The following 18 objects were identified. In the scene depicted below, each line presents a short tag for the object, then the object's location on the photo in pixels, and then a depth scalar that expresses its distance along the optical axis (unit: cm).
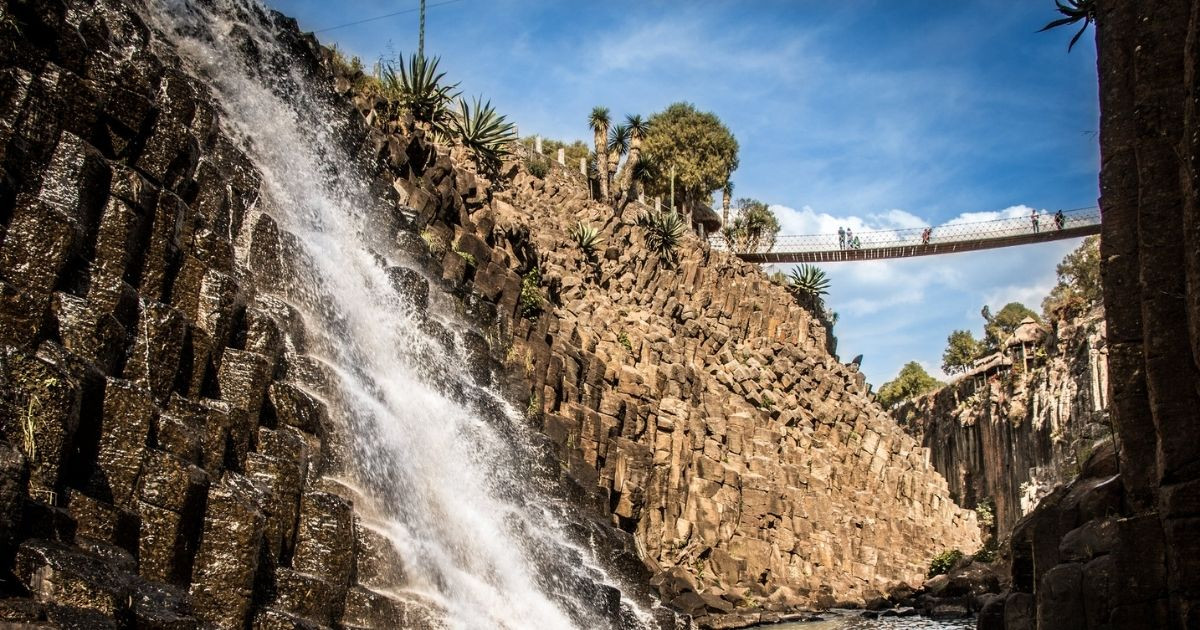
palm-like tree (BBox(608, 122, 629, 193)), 6994
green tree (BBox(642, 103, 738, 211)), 8081
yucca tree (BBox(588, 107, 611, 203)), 5691
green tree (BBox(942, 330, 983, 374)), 10819
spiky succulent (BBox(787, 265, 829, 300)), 6950
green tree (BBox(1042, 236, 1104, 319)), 6116
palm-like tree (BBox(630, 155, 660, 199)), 6444
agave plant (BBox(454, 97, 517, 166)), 4228
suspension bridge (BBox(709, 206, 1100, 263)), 5462
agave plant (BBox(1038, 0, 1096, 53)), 2244
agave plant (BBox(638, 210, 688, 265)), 5634
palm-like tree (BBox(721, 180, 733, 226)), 7922
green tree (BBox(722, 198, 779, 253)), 6869
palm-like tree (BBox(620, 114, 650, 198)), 6252
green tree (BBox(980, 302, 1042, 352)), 10324
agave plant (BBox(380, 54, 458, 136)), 3756
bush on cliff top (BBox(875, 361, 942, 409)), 10662
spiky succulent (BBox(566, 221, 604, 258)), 4809
